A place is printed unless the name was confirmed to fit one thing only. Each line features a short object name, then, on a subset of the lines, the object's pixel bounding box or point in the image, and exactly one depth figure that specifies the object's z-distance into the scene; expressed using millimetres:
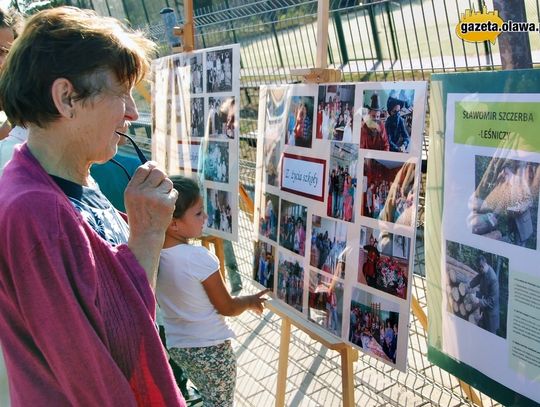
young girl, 2238
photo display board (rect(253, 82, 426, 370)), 1872
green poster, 1529
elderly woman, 1139
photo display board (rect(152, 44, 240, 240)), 2920
